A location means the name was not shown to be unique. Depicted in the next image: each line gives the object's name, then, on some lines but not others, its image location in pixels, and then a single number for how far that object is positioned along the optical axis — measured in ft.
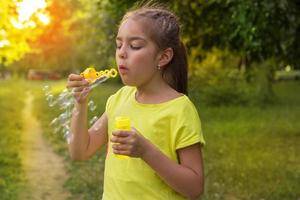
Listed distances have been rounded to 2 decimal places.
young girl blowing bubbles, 7.30
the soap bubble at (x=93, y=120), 8.86
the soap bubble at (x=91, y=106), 8.50
